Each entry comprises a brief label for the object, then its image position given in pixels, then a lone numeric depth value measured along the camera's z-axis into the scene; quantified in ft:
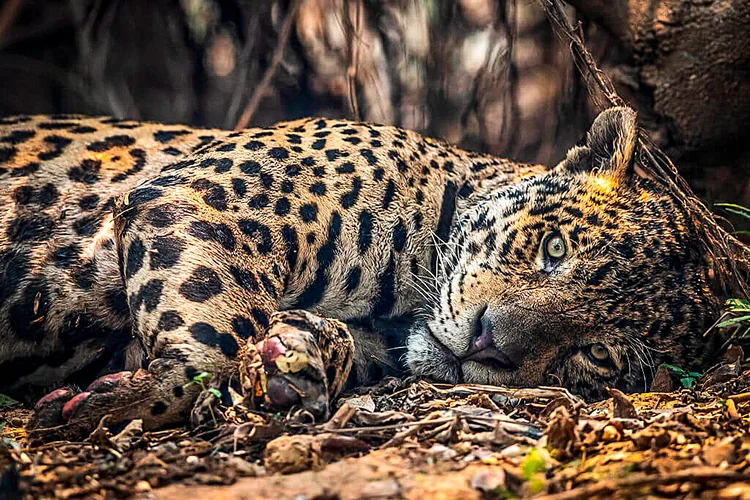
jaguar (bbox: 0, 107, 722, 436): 24.14
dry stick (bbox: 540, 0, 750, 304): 27.96
